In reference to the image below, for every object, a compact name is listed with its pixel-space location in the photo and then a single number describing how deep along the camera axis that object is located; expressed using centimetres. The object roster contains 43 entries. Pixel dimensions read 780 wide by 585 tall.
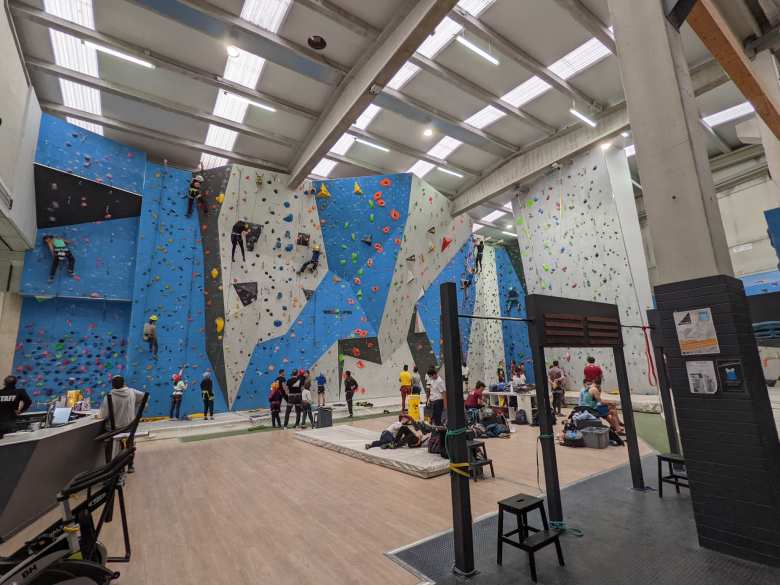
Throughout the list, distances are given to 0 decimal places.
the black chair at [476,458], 457
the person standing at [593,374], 778
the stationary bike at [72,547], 191
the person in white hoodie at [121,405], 488
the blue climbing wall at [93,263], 883
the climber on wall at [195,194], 1055
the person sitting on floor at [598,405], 672
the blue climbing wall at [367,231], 1274
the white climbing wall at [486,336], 1617
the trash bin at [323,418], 865
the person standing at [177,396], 942
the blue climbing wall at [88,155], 885
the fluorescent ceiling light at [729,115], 1083
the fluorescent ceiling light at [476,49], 803
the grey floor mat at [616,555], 251
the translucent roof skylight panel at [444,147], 1240
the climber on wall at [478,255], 1640
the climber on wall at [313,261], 1201
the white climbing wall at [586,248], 1090
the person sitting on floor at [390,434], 638
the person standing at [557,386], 959
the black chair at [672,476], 387
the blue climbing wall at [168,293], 953
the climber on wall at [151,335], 955
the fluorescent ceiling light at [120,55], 779
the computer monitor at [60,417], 448
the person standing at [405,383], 1046
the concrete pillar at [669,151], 308
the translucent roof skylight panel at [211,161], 1194
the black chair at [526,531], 255
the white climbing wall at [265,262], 1069
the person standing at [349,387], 1026
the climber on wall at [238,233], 1095
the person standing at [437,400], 699
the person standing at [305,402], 920
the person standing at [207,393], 949
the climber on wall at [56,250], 894
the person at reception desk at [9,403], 405
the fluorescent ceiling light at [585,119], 1002
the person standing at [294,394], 907
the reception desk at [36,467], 357
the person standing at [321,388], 1059
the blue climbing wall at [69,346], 866
